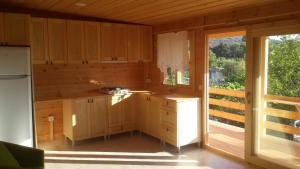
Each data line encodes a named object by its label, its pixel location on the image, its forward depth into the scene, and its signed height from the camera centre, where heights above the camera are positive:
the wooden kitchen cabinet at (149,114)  4.88 -0.68
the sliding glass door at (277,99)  3.44 -0.30
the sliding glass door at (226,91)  4.49 -0.30
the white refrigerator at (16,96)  3.78 -0.25
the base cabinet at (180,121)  4.41 -0.72
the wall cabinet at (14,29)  3.94 +0.72
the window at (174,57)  4.87 +0.37
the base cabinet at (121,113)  5.11 -0.68
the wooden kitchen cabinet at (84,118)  4.72 -0.70
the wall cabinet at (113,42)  5.10 +0.67
